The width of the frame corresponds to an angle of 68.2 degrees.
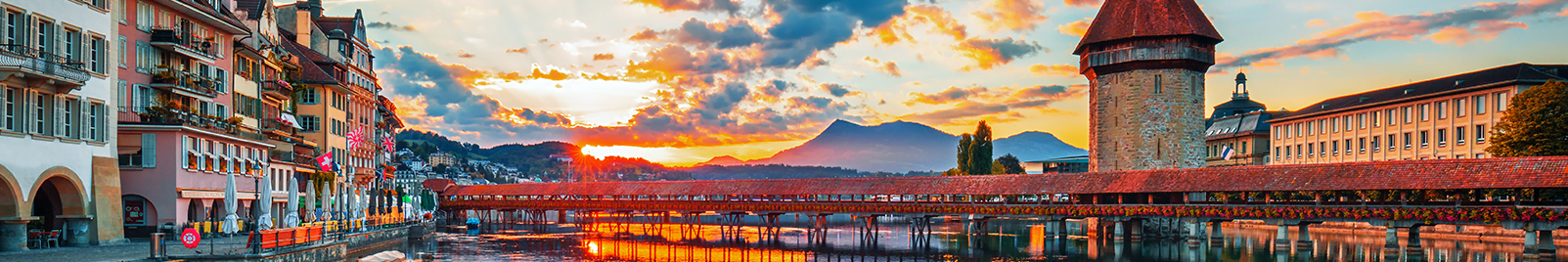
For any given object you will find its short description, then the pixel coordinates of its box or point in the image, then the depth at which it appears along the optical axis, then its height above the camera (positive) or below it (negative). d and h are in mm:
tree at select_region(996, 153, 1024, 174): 135925 -4283
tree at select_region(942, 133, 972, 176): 105562 -2222
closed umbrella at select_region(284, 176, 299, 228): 36000 -2522
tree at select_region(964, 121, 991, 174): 103312 -2094
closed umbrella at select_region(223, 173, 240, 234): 32250 -2357
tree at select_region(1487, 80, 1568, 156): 50062 +212
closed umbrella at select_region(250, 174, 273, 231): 33594 -2418
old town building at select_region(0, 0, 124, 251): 27234 +144
